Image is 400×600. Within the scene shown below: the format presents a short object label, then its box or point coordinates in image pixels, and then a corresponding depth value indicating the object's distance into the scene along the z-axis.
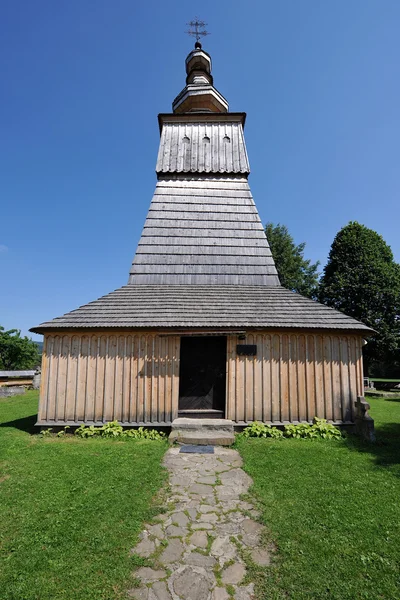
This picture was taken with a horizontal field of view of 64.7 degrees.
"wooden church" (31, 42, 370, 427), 8.22
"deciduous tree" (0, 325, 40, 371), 31.80
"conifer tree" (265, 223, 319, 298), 34.16
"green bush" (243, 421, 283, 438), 7.88
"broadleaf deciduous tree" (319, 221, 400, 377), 23.58
